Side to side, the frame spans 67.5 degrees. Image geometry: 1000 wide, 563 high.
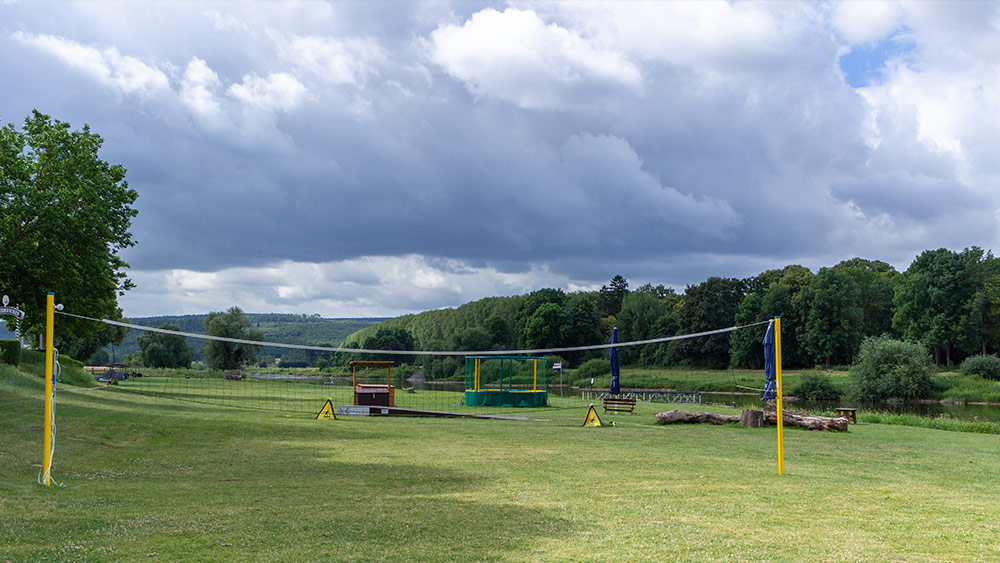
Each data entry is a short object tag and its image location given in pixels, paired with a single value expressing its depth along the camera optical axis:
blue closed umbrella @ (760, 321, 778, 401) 23.67
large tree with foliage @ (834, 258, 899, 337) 88.56
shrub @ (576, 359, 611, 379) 82.31
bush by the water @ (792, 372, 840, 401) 55.47
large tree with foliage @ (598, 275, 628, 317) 127.19
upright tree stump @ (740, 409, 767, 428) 23.48
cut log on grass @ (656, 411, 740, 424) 24.59
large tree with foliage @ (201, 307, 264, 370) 82.75
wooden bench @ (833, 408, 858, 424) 26.96
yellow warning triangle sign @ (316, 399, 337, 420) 25.20
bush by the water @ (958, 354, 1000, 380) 58.14
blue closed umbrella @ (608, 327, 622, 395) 32.35
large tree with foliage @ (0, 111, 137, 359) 28.34
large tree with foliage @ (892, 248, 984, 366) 71.69
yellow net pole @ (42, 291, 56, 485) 10.58
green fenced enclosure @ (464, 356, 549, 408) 36.22
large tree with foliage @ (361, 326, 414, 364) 124.31
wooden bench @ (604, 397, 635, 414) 29.39
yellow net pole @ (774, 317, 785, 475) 12.11
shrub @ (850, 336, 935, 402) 51.03
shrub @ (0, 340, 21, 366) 35.53
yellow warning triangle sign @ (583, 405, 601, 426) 23.70
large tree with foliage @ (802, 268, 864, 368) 79.88
